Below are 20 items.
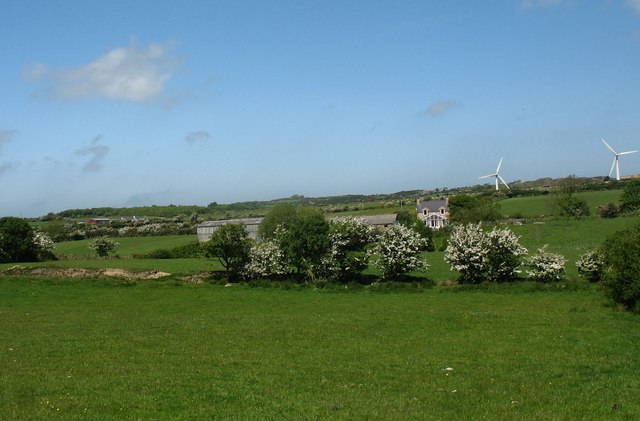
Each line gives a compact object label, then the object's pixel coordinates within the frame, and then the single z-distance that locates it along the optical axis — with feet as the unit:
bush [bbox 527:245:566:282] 161.89
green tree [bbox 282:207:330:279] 185.37
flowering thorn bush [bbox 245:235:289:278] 189.88
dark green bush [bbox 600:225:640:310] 101.96
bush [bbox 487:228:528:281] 167.43
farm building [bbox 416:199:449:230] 442.91
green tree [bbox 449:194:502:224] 328.49
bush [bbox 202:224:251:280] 190.51
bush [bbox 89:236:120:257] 296.53
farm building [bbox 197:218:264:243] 382.63
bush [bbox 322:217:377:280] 186.09
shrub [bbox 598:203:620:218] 355.77
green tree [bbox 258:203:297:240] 302.17
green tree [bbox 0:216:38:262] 255.70
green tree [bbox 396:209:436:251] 274.16
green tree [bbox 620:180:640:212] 360.69
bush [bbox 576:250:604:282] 160.86
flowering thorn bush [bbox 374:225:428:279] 178.40
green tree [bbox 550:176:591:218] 373.81
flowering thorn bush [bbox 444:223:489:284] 167.94
